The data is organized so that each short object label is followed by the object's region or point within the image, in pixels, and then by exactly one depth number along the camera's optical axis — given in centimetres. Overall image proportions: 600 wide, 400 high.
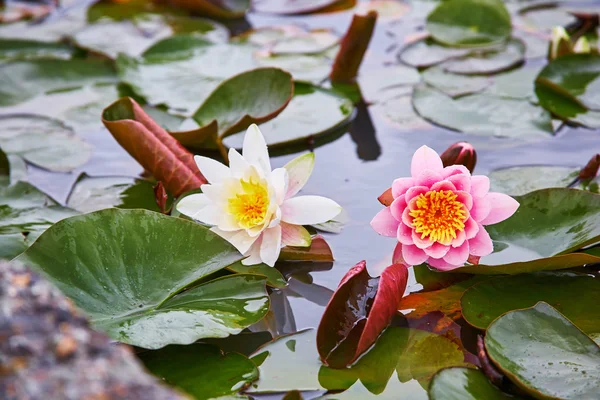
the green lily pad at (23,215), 165
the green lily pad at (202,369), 154
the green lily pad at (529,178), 173
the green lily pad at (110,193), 173
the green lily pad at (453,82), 190
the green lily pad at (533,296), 159
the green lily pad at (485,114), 183
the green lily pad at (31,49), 203
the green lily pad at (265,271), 163
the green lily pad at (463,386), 152
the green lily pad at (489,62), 194
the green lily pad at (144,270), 158
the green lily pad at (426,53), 198
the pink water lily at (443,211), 160
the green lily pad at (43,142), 181
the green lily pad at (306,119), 182
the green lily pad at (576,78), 187
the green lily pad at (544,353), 153
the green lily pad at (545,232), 161
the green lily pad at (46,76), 194
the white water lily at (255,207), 162
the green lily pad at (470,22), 202
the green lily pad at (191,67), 190
